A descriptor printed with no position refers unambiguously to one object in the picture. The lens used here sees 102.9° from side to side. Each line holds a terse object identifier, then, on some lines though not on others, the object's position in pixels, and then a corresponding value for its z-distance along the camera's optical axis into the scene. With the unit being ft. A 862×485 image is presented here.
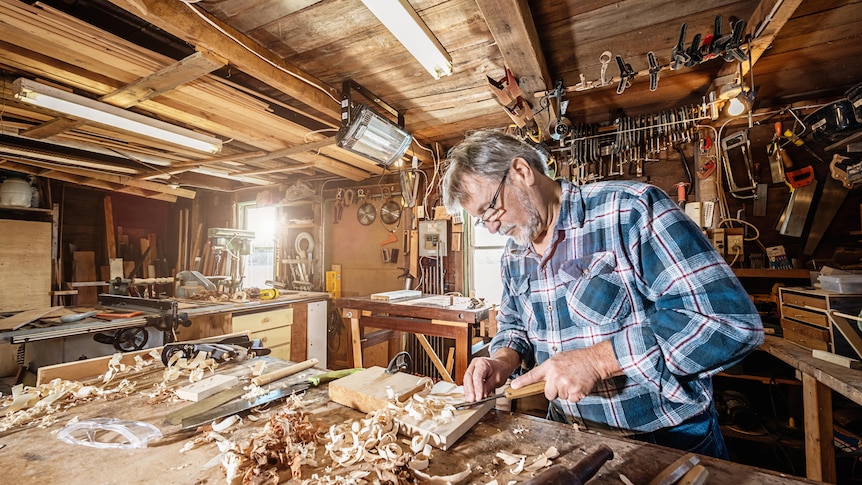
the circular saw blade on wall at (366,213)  17.53
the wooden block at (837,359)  6.33
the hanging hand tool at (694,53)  6.76
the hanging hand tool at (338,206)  18.20
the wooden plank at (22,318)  8.90
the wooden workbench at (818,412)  6.31
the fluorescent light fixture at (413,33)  5.88
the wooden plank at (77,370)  5.12
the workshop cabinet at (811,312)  6.70
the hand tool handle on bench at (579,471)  2.26
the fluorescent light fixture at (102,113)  7.97
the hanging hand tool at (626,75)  7.48
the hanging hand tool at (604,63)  7.46
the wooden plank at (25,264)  14.88
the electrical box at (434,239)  15.16
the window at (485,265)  14.88
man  3.34
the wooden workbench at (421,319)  9.87
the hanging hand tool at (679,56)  6.78
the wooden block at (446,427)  3.34
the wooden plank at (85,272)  17.49
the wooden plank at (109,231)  18.28
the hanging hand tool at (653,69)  7.07
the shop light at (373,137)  9.59
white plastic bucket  14.64
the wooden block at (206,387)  4.48
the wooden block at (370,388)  4.08
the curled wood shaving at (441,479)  2.81
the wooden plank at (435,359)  11.43
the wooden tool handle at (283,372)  4.91
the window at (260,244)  21.68
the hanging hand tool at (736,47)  6.36
